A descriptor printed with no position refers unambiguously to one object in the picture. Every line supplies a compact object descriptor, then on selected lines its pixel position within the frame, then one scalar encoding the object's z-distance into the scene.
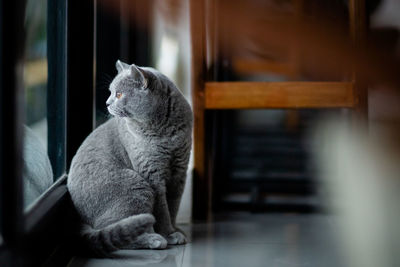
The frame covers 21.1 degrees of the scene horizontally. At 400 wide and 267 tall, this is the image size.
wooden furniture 2.39
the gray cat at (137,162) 2.18
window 1.80
